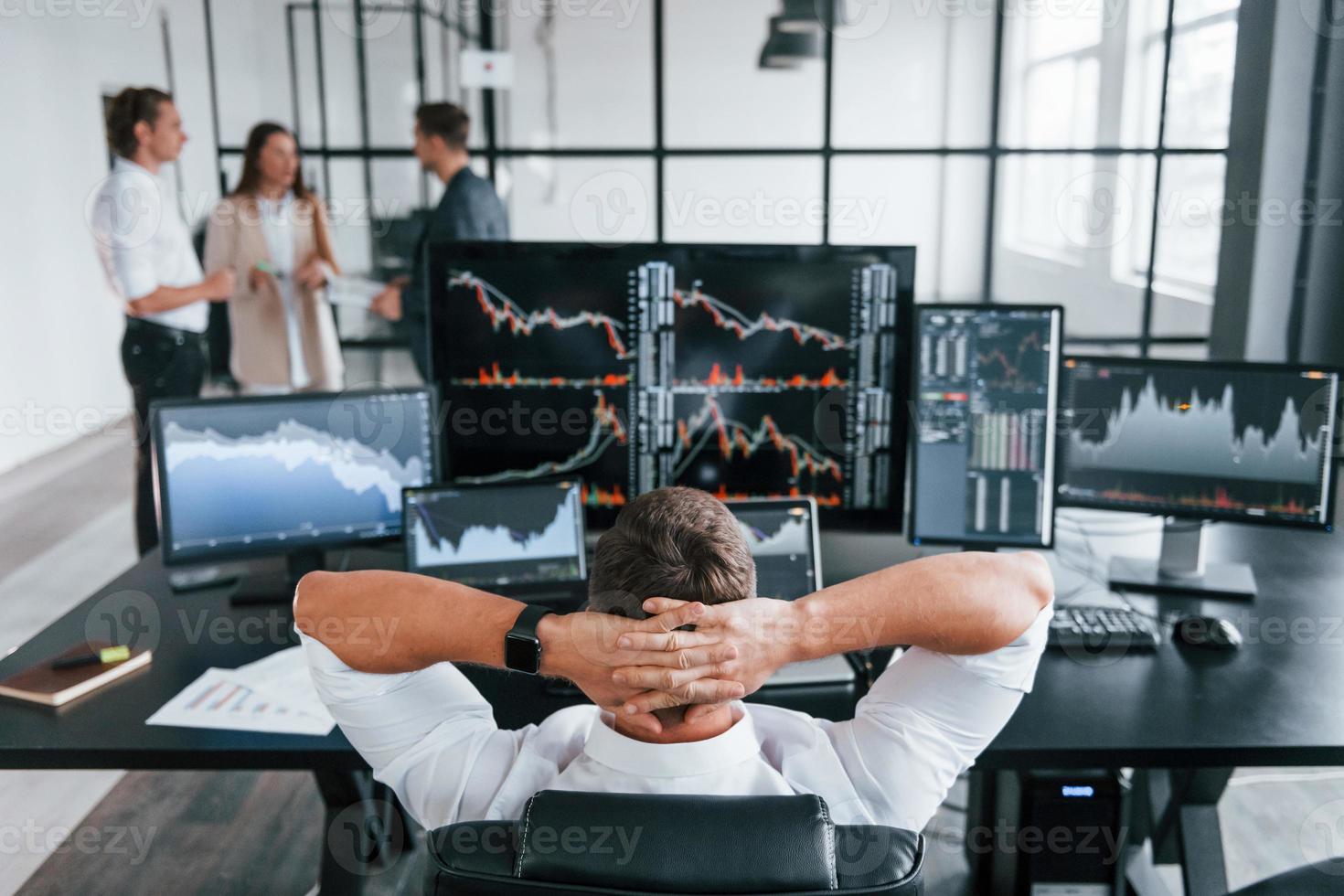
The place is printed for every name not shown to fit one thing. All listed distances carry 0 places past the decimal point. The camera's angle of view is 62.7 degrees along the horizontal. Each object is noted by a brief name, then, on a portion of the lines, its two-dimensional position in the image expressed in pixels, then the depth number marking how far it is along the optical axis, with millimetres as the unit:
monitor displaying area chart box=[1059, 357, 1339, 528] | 1867
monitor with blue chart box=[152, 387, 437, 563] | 1861
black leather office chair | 775
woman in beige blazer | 3621
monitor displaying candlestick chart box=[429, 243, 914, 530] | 1985
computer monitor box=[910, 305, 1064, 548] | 1943
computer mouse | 1696
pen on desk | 1618
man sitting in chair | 954
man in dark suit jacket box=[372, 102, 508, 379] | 3723
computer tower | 1684
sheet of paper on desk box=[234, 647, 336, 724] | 1543
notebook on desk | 1525
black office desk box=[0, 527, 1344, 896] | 1422
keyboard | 1695
